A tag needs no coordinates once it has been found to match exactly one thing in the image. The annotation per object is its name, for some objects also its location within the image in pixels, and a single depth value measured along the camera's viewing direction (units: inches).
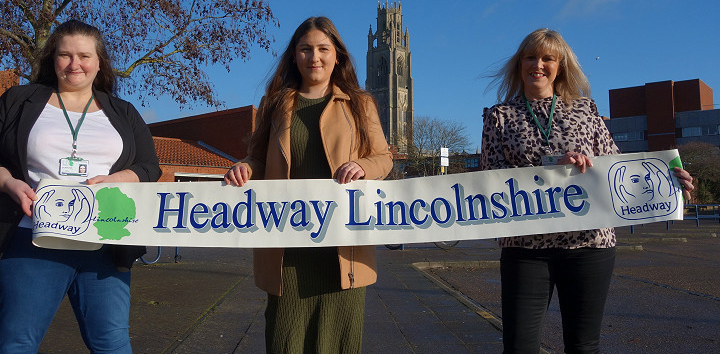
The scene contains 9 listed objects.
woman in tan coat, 93.7
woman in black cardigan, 87.5
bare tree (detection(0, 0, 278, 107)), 279.6
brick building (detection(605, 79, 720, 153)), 2491.4
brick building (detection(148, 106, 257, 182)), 1146.7
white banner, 101.6
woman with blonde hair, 97.9
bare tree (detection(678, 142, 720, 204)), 1631.4
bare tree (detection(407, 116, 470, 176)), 2130.9
